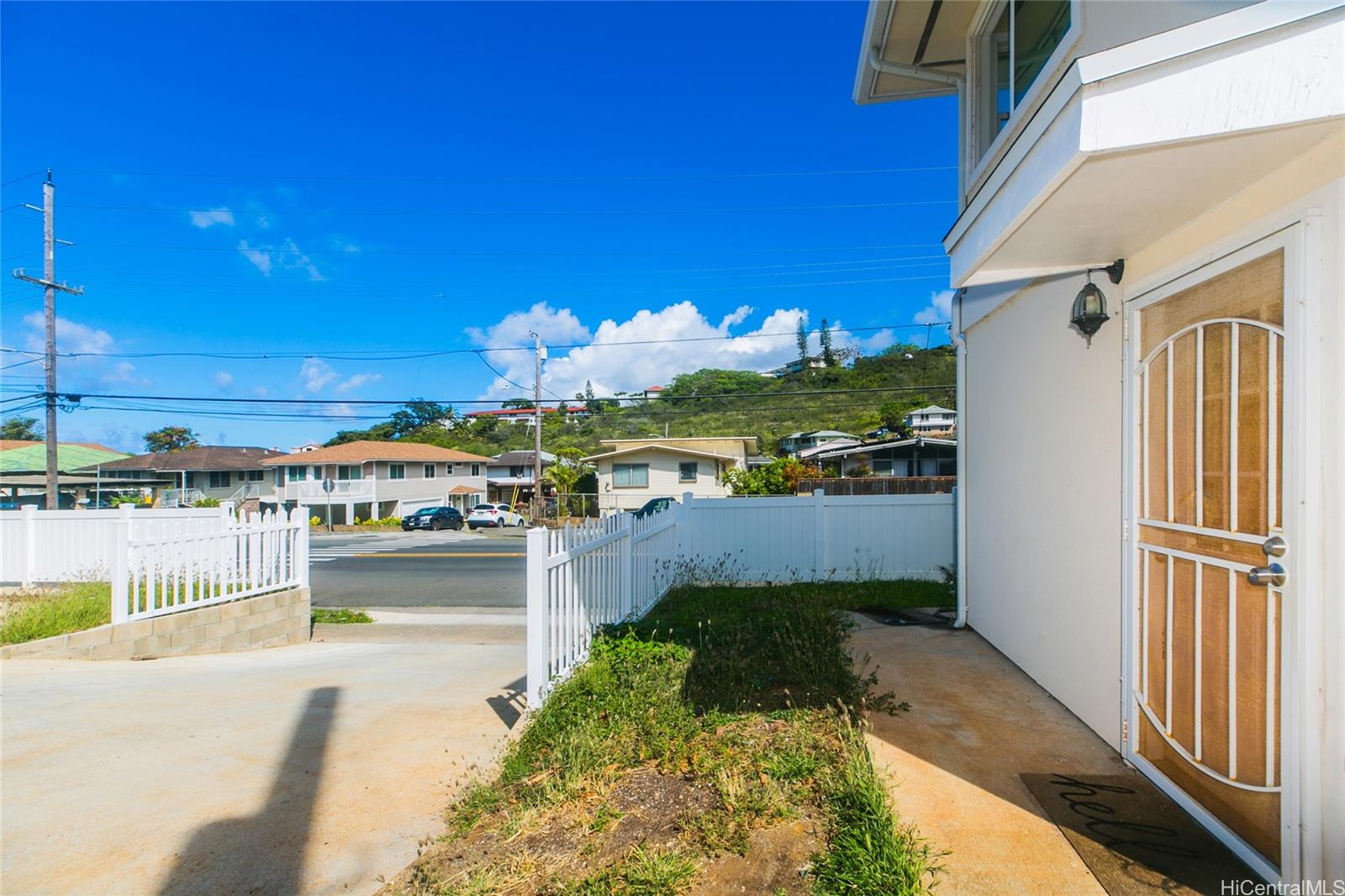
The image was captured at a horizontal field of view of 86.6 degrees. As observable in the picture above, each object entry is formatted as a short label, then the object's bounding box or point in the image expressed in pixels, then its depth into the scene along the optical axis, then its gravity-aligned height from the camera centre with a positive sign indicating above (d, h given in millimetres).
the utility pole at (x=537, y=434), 29219 +937
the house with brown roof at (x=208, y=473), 44500 -1153
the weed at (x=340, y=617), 10516 -2423
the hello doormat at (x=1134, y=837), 2480 -1479
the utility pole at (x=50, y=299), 19391 +4337
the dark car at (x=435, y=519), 34344 -3129
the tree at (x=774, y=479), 21891 -741
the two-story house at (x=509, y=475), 52469 -1519
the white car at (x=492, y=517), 34531 -3038
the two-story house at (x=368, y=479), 40344 -1429
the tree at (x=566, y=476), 34550 -1098
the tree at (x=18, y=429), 61500 +2293
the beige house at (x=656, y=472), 33062 -776
